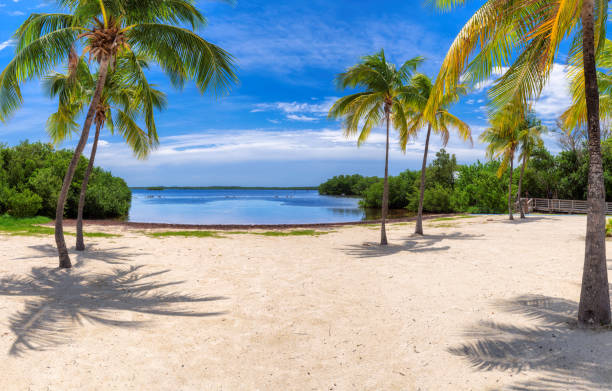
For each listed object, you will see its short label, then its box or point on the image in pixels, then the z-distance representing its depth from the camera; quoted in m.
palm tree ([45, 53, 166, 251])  10.52
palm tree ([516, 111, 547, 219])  22.80
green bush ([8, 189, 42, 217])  22.23
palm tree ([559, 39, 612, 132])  7.60
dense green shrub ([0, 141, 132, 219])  22.88
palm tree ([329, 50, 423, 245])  12.85
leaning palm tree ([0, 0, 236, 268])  7.88
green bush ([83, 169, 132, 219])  30.27
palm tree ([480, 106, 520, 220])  23.53
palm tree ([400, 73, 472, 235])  13.89
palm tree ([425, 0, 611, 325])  4.87
